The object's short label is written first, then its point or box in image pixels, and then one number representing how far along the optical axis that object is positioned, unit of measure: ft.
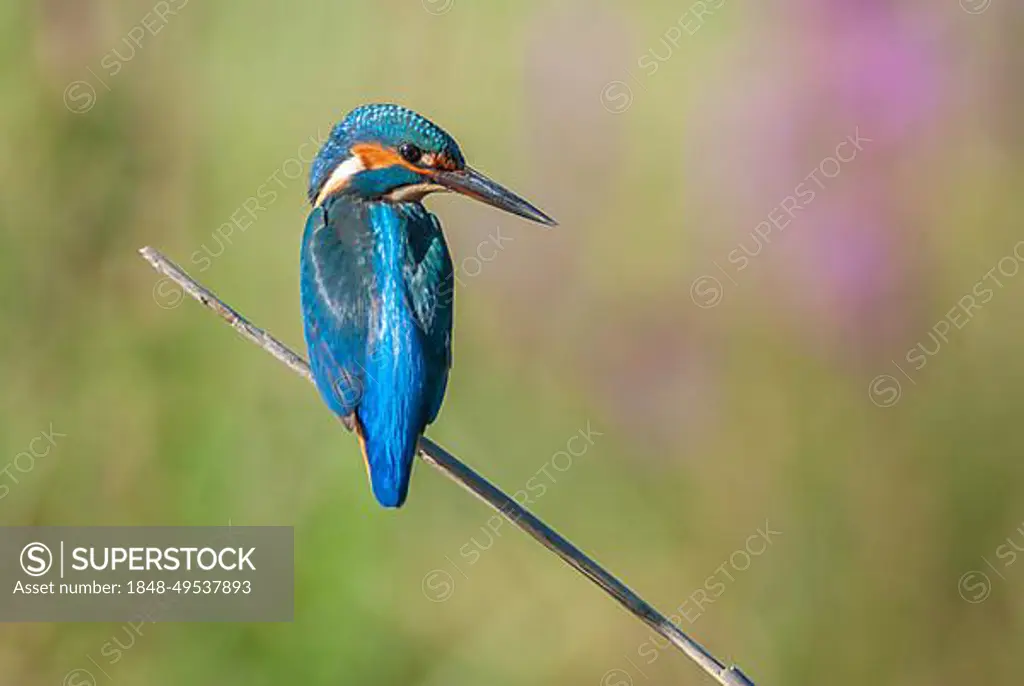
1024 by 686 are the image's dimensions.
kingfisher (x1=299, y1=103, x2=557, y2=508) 16.78
